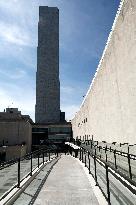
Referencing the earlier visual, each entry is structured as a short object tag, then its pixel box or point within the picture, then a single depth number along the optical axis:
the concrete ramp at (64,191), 3.57
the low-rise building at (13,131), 33.67
